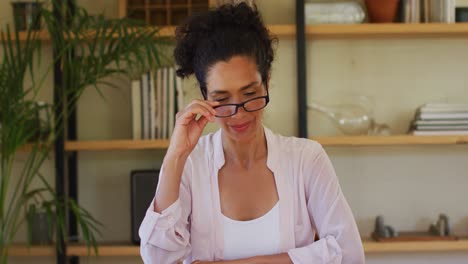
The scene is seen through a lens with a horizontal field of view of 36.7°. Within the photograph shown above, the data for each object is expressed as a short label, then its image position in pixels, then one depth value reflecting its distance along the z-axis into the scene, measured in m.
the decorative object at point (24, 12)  2.95
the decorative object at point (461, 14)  2.92
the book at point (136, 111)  2.93
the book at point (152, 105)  2.91
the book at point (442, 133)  2.87
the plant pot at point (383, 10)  2.90
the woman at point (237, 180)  1.42
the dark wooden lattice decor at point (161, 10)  2.96
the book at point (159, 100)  2.90
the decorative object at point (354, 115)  2.96
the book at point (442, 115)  2.89
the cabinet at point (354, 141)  2.85
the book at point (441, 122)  2.89
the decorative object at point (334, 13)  2.89
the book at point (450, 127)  2.88
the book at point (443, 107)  2.90
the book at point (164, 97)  2.90
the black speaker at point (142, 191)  2.91
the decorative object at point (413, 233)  2.93
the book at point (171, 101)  2.90
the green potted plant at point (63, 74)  2.66
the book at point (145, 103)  2.92
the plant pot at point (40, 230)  2.94
